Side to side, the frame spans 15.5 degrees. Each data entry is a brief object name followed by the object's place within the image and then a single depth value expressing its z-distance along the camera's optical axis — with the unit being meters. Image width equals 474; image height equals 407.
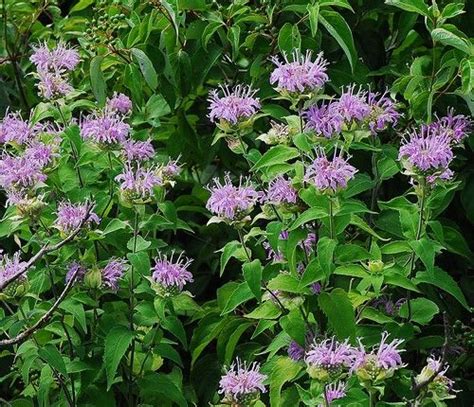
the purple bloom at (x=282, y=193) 3.20
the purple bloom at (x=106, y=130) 3.51
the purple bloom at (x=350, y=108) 3.25
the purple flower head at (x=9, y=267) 3.37
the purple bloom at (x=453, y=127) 3.46
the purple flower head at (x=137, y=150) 3.58
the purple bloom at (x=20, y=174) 3.42
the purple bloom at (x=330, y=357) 2.90
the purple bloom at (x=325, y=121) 3.21
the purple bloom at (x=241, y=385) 3.04
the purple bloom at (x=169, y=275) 3.48
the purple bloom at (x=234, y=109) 3.33
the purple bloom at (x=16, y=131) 3.65
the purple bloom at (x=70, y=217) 3.42
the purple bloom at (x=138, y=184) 3.45
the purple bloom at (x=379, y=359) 2.82
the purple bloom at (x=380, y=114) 3.37
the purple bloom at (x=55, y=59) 3.78
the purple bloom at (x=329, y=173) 3.06
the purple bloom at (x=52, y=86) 3.72
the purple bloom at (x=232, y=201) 3.24
